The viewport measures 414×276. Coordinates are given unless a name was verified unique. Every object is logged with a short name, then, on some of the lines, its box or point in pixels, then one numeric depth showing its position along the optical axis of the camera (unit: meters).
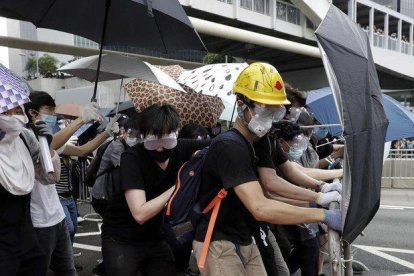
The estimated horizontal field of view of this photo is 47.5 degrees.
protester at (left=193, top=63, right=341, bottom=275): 2.33
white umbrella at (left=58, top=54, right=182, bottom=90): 4.36
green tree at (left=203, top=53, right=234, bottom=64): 43.66
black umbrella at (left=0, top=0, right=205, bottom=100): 3.72
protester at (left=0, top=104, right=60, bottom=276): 2.49
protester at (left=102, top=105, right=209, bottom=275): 2.97
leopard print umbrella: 5.26
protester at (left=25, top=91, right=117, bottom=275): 3.31
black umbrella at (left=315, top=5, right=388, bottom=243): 1.98
